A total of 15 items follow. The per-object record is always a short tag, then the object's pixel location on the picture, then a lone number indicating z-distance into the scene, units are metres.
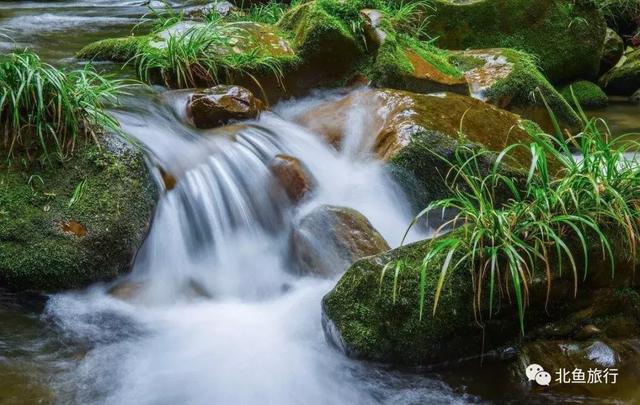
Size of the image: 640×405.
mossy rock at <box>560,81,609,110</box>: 8.90
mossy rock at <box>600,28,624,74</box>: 10.05
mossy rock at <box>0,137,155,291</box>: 3.94
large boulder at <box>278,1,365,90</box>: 6.80
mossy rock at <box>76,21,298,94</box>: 6.39
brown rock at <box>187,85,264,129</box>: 5.57
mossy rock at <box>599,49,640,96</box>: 9.55
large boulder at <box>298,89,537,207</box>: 4.99
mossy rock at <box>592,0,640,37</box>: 11.15
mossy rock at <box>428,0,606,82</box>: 8.87
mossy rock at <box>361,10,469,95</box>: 6.58
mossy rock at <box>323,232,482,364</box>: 3.36
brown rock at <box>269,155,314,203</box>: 4.98
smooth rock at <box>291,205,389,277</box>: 4.24
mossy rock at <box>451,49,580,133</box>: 7.01
